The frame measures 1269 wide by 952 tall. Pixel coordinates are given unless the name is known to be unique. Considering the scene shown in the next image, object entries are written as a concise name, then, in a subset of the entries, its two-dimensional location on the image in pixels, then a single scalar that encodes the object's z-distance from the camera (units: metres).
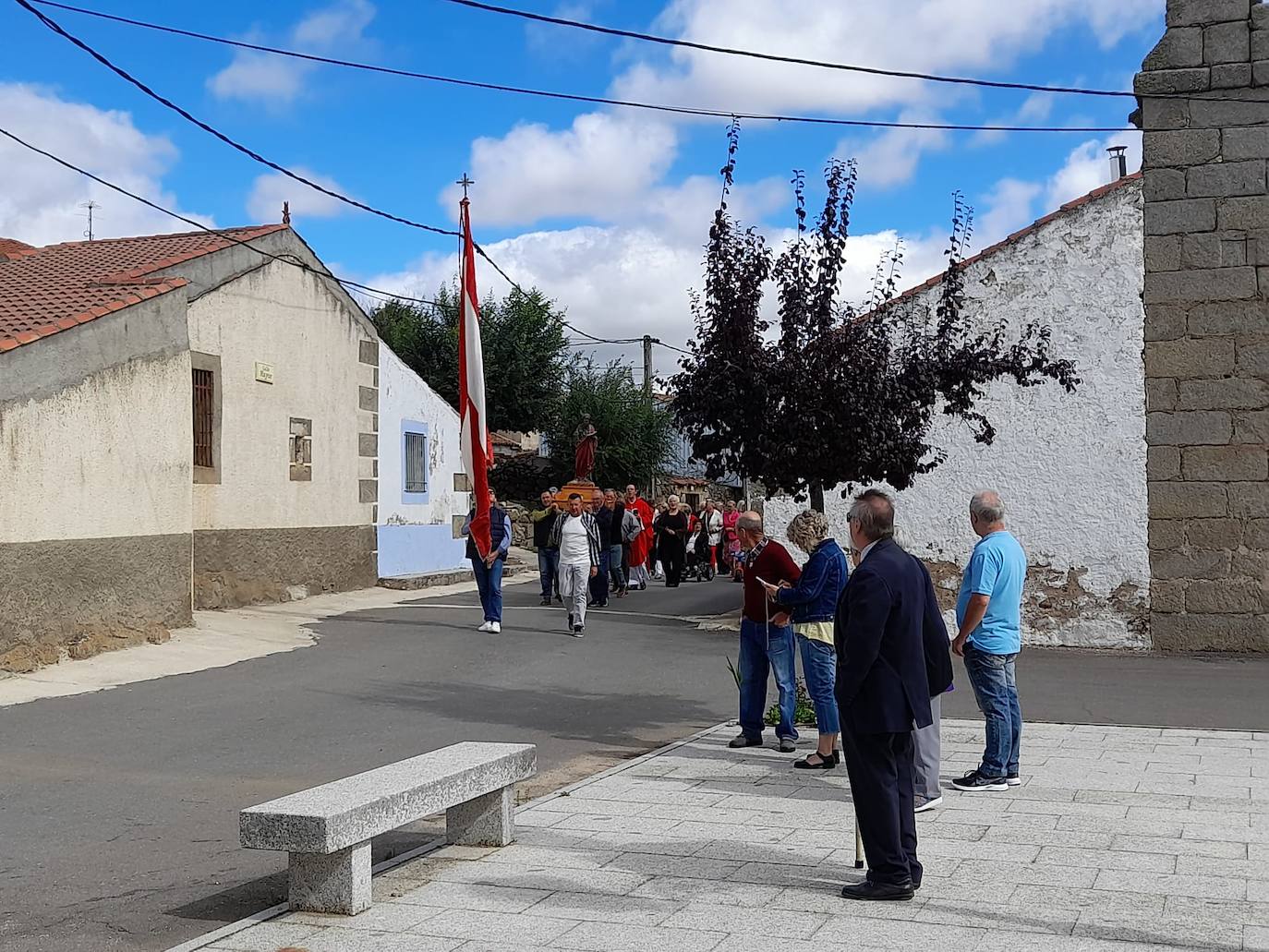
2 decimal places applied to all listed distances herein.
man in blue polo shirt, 7.90
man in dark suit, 5.57
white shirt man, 16.78
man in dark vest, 16.48
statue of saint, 30.09
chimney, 23.11
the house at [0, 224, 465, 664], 13.27
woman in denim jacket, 8.64
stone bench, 5.29
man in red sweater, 9.16
